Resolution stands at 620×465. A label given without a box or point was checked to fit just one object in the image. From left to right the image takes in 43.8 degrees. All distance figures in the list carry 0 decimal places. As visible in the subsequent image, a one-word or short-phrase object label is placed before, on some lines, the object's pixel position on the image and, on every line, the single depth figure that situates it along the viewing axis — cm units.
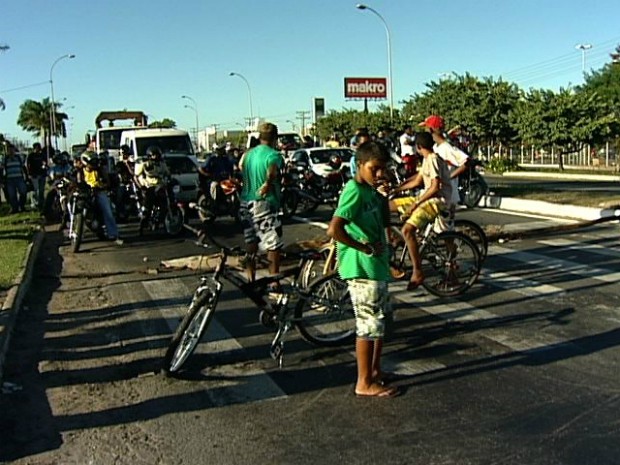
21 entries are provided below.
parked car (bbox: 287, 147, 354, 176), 2184
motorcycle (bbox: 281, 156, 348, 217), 1786
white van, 1905
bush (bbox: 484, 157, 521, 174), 3806
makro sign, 6888
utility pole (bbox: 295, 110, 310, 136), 12369
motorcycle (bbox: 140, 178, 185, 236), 1488
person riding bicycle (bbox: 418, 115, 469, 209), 893
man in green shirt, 837
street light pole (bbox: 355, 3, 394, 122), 4262
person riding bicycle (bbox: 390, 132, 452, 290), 809
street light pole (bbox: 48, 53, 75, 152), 7460
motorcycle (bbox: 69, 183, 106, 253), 1341
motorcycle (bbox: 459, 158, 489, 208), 1800
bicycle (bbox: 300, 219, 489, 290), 687
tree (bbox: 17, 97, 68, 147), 10288
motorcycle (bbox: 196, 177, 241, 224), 1692
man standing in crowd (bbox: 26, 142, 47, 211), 2014
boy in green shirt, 538
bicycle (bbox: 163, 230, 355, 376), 590
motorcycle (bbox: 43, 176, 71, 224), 1723
